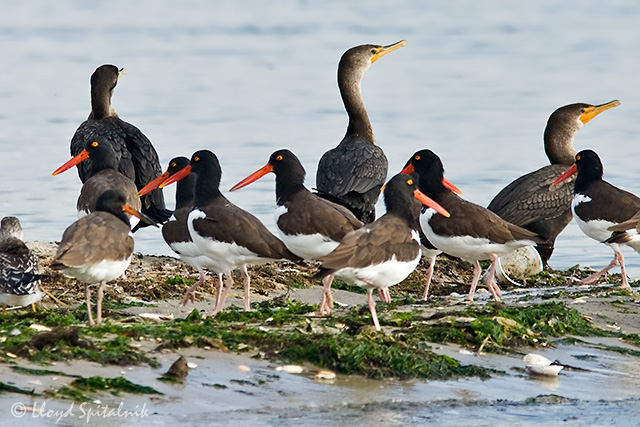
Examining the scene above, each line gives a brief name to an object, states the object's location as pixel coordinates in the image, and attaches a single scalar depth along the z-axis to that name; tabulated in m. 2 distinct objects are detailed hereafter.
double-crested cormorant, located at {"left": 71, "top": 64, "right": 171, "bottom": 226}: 25.62
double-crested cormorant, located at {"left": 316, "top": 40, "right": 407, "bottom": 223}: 24.83
